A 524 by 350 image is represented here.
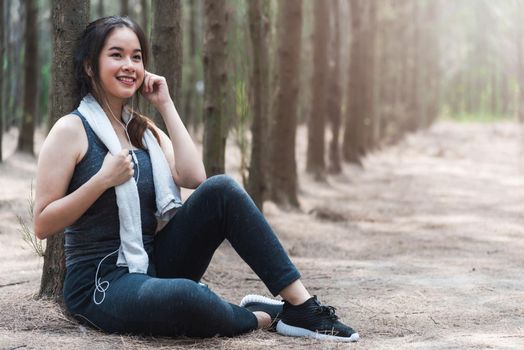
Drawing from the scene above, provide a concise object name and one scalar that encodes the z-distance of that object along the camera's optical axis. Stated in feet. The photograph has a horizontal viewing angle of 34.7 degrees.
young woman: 11.37
